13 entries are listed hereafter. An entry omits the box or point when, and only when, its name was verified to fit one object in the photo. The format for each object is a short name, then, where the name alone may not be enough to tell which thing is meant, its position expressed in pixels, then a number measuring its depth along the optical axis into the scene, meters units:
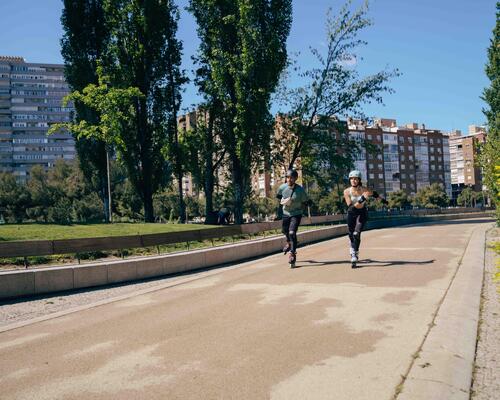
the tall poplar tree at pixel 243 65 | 23.62
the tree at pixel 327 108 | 29.50
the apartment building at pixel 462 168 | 128.88
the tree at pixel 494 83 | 25.70
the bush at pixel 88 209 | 50.28
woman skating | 8.52
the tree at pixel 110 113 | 23.83
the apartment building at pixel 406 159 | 113.69
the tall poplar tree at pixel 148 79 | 25.17
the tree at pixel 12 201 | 51.53
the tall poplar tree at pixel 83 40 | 27.08
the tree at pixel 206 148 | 27.03
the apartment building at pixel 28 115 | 121.00
